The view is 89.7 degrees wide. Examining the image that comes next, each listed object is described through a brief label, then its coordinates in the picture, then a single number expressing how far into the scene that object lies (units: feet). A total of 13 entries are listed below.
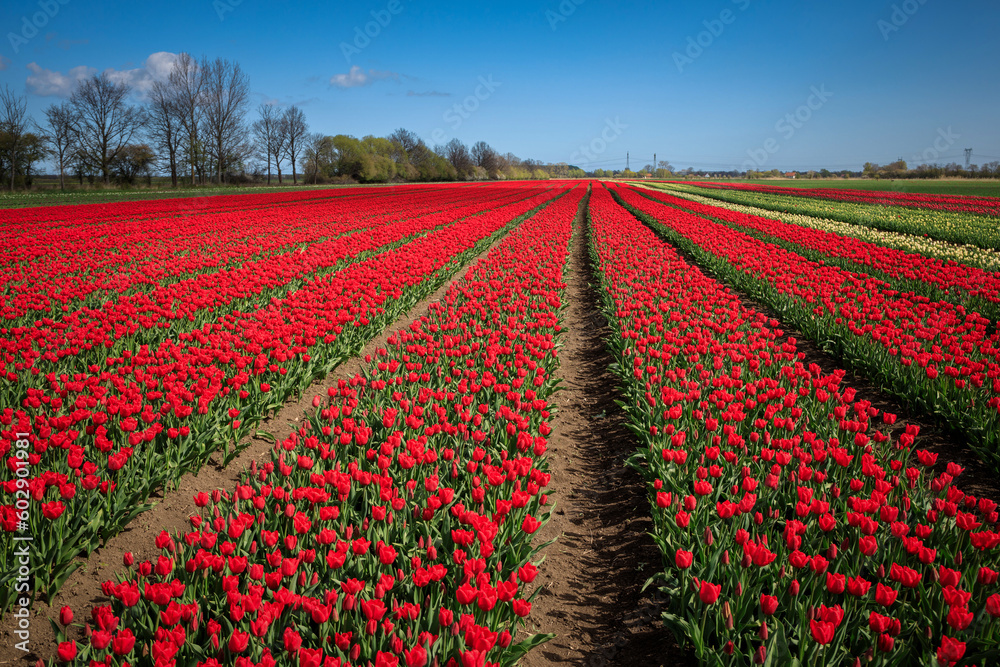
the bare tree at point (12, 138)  150.92
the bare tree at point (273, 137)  276.41
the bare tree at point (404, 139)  407.81
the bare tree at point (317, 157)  265.34
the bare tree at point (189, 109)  195.72
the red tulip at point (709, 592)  7.23
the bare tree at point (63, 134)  171.63
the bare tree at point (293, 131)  280.10
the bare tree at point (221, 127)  201.98
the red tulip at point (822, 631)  6.49
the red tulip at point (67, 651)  6.11
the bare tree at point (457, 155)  412.16
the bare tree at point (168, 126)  195.62
